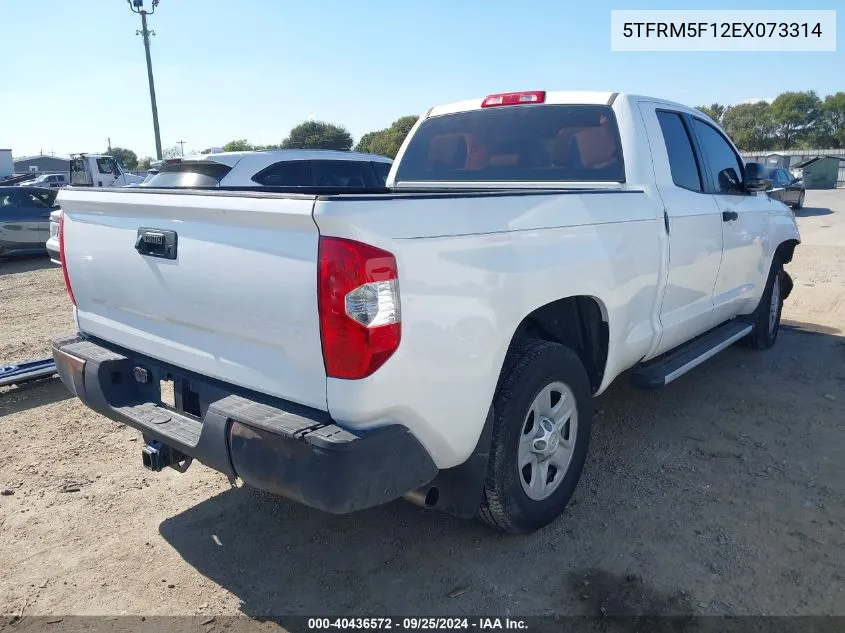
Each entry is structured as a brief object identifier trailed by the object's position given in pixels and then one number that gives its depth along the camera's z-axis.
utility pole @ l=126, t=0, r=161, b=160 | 20.35
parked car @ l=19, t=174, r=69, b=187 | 31.18
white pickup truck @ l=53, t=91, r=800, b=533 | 2.12
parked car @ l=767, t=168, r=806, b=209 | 20.11
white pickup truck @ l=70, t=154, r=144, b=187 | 22.69
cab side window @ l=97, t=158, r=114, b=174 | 23.31
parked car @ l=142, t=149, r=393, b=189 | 7.69
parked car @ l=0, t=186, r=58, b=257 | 12.31
